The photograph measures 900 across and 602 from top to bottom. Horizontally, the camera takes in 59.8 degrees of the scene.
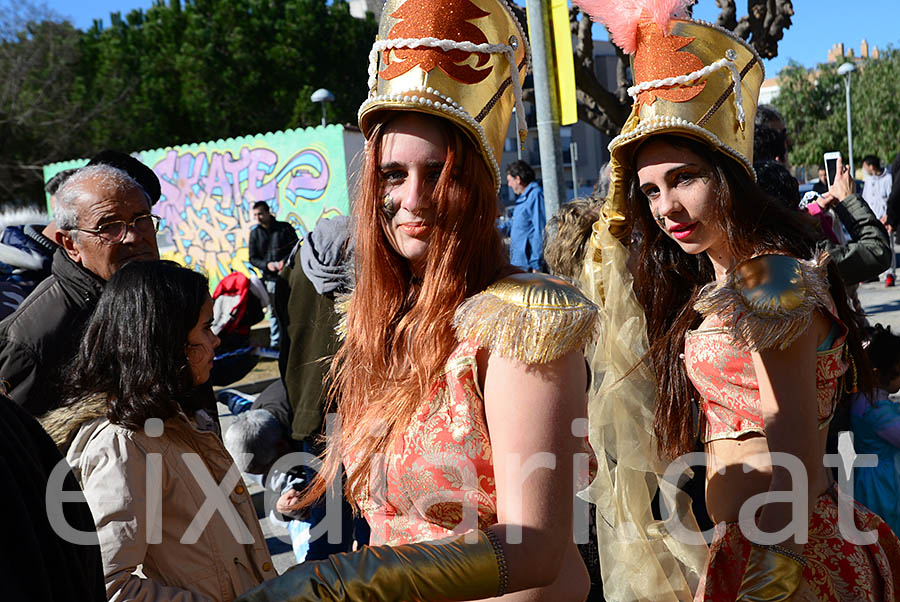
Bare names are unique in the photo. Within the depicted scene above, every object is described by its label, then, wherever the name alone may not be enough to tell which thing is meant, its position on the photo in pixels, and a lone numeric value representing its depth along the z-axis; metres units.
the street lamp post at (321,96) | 17.64
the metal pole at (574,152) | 11.66
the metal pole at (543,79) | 3.93
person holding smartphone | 4.03
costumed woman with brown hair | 1.84
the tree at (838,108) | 34.38
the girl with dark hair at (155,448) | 1.87
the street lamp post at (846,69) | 20.36
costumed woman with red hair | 1.25
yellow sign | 3.88
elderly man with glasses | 2.40
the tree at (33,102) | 24.66
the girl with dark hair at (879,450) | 3.15
